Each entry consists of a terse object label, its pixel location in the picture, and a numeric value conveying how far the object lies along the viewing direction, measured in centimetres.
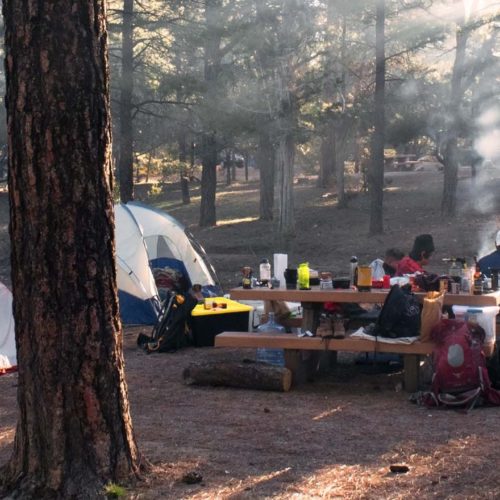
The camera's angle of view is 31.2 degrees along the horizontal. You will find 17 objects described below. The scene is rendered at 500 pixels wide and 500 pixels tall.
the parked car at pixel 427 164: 3747
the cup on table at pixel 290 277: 853
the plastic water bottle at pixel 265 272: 896
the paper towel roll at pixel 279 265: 892
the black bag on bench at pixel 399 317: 771
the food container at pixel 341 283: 825
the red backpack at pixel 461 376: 725
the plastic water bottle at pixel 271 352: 898
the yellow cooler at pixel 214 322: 1064
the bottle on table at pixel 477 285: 785
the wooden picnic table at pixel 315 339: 773
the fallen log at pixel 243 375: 801
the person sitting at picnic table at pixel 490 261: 957
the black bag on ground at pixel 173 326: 1045
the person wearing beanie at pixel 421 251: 999
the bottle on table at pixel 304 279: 830
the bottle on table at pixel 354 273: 831
